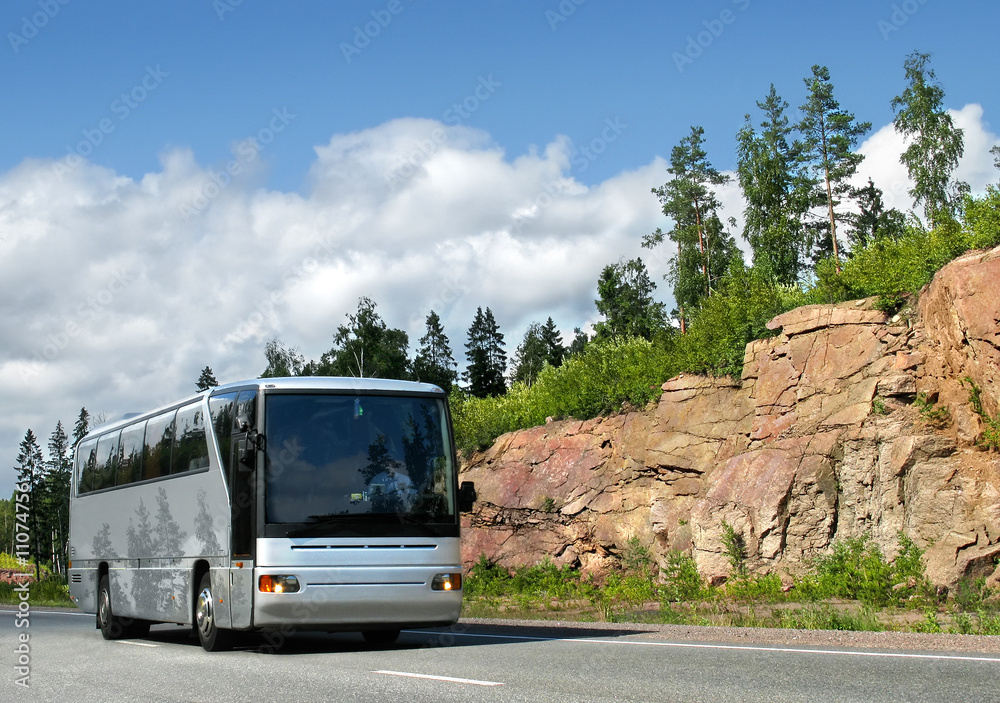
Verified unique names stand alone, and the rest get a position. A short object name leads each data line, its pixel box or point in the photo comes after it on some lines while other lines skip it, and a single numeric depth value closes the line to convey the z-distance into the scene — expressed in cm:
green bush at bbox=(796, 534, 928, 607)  2088
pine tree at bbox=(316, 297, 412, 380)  7162
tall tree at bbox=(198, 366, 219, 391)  11267
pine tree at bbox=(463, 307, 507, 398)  10262
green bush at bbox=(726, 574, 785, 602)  2245
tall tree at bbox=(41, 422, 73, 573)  10125
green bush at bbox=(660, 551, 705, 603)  2438
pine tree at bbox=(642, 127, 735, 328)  6047
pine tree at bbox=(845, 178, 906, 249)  5481
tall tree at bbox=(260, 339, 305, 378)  7581
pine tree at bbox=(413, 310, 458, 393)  9819
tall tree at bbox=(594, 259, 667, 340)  7406
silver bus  1265
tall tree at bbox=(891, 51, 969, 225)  5350
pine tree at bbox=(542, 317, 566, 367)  10506
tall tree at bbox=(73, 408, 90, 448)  11192
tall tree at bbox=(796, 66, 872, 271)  5841
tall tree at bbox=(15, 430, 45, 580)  9350
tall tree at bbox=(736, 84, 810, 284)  5550
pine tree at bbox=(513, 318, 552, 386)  10312
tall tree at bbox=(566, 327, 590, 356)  10744
